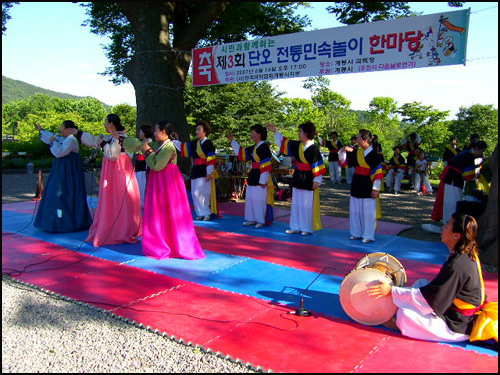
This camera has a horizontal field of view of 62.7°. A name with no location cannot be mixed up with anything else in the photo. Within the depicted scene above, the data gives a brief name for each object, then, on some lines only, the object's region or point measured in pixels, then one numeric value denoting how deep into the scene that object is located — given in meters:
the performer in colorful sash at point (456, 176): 7.47
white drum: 3.62
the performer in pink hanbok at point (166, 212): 5.69
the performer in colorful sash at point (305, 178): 7.11
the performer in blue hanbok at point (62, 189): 7.02
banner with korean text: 6.33
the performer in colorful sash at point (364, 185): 6.65
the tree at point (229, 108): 26.64
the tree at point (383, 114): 49.41
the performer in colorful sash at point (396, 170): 13.36
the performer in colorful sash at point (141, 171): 9.24
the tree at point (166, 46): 10.70
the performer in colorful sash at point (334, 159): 14.57
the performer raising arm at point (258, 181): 7.77
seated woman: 3.27
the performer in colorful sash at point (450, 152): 8.95
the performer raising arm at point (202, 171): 8.32
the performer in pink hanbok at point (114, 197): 6.35
